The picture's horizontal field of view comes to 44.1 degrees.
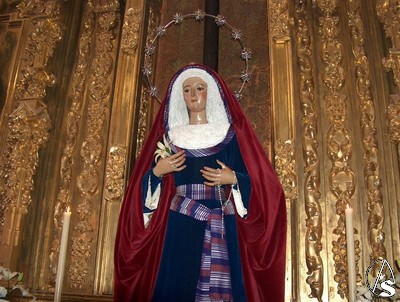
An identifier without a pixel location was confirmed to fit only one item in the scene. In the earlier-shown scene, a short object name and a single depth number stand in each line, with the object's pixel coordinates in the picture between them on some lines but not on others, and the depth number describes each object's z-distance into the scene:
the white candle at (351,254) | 2.06
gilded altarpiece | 2.82
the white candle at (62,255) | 2.16
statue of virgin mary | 2.34
